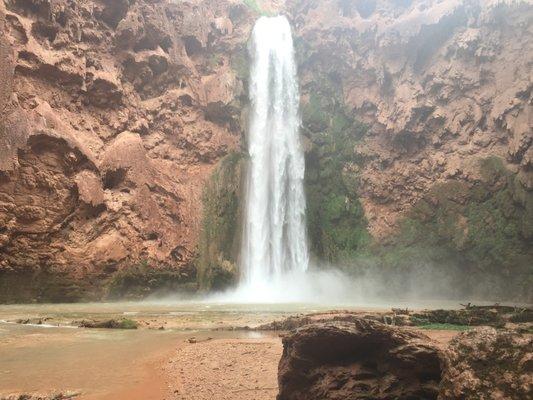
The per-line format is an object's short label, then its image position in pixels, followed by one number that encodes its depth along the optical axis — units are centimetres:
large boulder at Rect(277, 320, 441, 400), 480
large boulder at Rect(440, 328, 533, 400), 333
